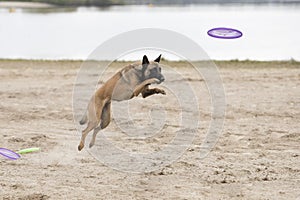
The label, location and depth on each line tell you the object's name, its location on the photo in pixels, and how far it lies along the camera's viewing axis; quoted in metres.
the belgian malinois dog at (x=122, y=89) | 7.25
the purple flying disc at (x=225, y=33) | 10.84
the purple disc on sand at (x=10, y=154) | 12.99
